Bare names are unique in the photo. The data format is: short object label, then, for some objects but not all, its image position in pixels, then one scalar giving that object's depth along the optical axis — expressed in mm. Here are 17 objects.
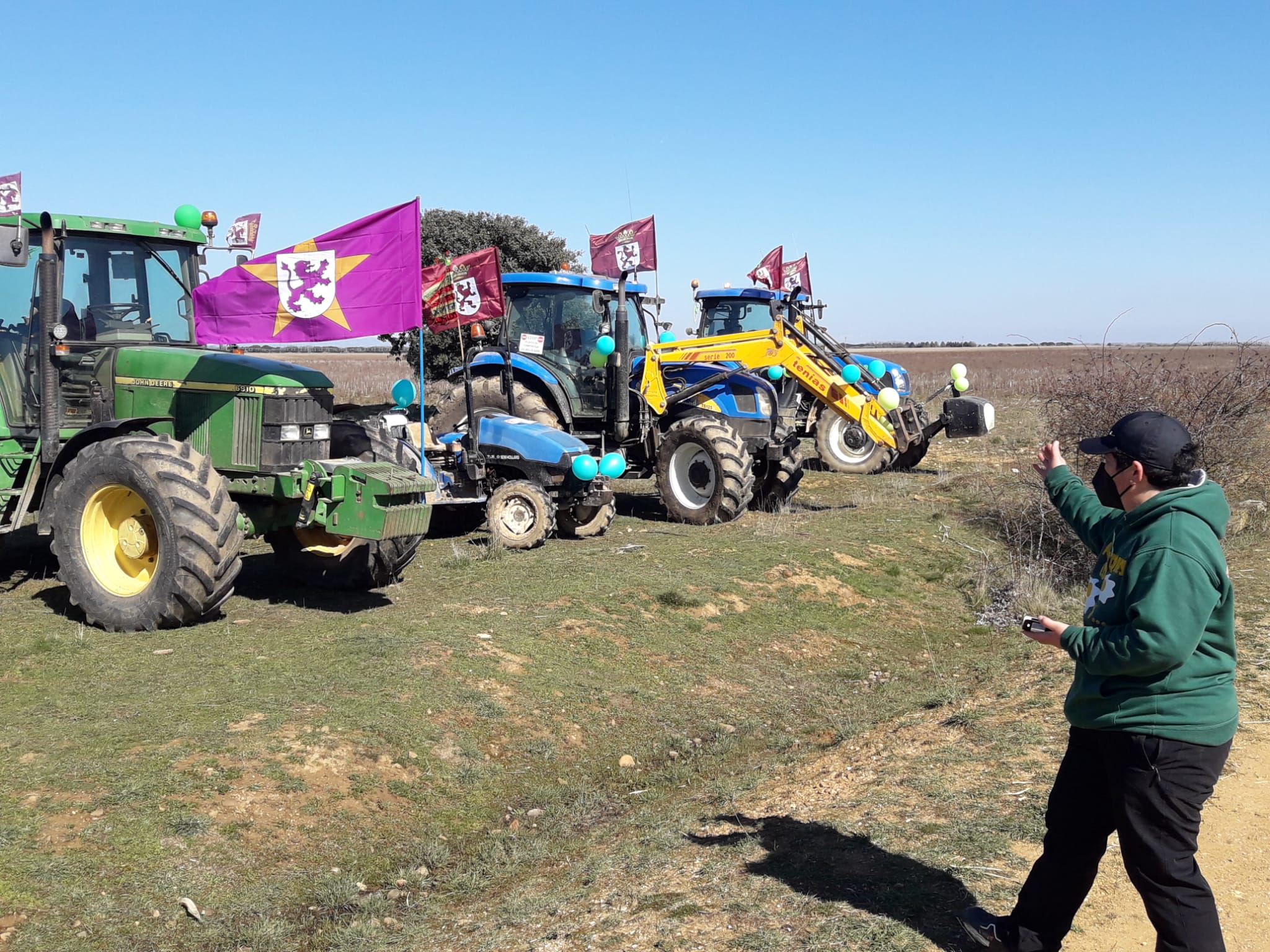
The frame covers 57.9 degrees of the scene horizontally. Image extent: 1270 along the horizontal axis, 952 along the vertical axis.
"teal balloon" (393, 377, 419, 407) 9281
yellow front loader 14234
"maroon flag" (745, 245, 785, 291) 17875
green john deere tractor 7324
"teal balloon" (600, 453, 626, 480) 10820
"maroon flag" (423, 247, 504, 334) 10891
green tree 23562
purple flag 7648
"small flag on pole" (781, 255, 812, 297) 18234
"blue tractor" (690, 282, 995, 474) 16172
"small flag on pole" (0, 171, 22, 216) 7449
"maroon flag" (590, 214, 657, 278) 14016
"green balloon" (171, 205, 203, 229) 8711
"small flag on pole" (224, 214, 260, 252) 8539
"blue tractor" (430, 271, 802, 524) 12219
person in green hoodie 3186
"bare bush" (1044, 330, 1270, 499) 11625
